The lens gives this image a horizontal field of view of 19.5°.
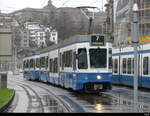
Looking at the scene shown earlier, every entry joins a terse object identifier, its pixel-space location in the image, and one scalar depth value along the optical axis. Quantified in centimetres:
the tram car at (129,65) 2898
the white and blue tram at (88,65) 2412
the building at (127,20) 8088
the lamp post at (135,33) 1340
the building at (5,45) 1939
